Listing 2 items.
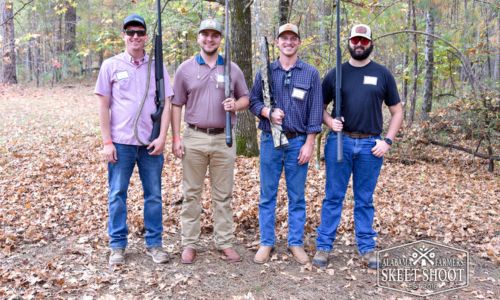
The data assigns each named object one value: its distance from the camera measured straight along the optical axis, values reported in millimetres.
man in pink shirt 4578
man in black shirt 4730
